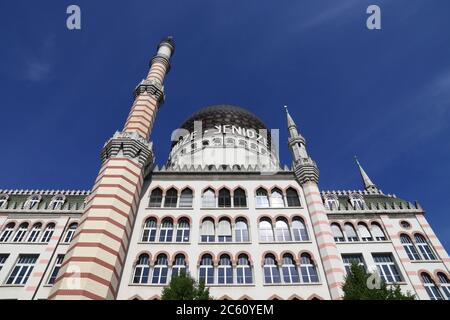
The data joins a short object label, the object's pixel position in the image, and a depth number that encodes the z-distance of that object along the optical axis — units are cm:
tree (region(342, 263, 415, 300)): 1268
